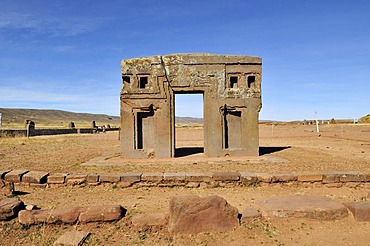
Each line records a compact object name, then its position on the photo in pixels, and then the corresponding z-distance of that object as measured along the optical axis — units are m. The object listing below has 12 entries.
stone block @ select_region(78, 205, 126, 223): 5.01
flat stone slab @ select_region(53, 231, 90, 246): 4.12
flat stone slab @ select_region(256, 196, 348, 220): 5.09
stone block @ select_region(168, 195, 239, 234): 4.70
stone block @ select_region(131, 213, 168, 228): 4.86
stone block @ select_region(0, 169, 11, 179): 7.85
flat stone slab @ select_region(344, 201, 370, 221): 5.00
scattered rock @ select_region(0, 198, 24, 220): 5.10
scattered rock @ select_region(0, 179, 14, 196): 6.83
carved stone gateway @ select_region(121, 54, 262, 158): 12.21
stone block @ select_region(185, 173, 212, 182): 7.71
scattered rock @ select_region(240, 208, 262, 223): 5.04
